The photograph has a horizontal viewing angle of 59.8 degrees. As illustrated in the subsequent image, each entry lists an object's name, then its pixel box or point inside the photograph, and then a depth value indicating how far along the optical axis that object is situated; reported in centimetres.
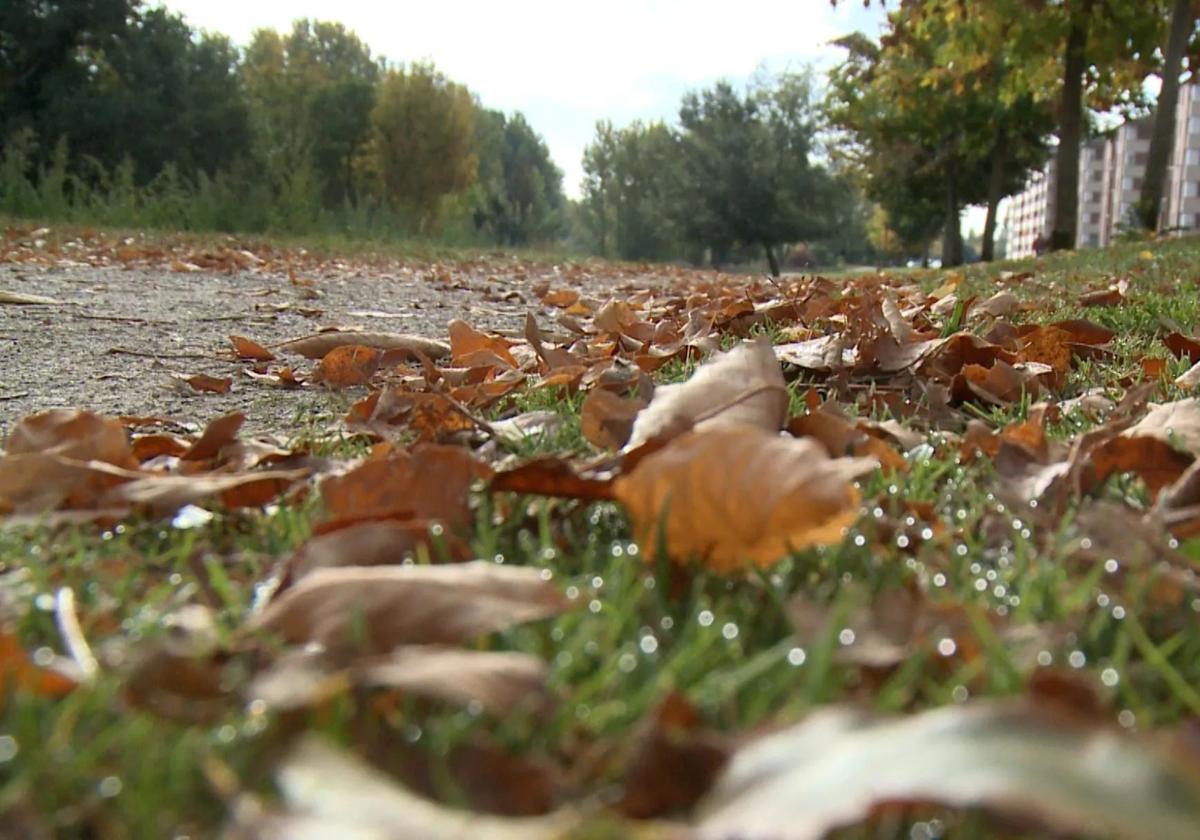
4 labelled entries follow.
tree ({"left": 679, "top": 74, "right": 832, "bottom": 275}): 4103
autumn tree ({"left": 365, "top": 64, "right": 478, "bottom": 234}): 2911
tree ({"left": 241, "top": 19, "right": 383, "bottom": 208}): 3288
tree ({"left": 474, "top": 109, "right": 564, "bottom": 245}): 4531
